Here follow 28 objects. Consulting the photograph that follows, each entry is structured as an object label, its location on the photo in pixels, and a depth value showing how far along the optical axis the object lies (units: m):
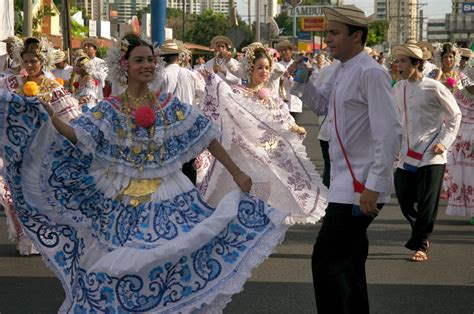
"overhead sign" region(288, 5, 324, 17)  41.76
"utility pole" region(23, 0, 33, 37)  19.16
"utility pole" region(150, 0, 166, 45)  12.93
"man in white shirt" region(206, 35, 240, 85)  18.56
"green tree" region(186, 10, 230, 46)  87.69
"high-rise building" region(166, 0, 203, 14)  161.36
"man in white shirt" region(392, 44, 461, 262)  8.92
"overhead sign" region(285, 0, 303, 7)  30.87
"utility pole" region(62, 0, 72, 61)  23.86
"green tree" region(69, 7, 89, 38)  55.15
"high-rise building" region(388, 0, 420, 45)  163.39
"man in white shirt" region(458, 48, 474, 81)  15.43
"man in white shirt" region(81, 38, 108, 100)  13.89
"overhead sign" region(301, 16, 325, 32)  65.88
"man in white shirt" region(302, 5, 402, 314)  5.59
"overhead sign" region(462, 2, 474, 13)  53.44
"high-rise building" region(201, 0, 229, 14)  146.07
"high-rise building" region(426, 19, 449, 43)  119.56
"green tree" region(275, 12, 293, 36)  106.44
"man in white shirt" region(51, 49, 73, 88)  15.40
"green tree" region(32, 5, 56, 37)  33.94
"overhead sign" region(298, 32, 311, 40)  74.94
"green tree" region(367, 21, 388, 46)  111.65
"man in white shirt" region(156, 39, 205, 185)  11.21
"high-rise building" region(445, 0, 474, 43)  69.19
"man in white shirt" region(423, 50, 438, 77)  15.61
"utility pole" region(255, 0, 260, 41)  41.64
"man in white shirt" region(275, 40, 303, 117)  15.38
